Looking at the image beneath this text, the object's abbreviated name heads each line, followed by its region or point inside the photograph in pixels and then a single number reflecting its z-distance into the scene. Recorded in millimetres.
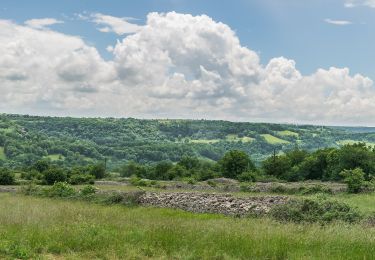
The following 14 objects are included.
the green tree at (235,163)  76562
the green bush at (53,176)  60375
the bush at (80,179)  59494
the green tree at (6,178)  60625
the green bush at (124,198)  28659
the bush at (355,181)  40188
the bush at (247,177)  66700
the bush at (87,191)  32725
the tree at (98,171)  86075
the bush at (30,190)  40288
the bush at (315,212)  17781
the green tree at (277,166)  78688
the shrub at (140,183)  57281
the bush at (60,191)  34722
